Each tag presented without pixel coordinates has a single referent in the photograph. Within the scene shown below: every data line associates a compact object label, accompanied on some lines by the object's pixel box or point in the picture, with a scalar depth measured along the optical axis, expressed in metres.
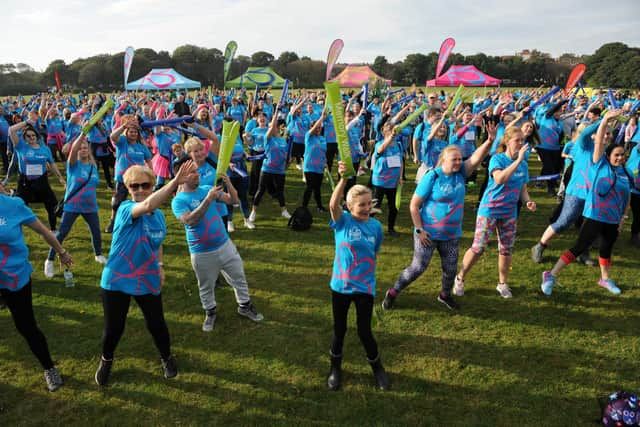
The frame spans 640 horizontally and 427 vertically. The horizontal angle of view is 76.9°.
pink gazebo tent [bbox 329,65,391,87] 34.56
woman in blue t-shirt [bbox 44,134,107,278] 5.95
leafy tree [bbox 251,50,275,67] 84.19
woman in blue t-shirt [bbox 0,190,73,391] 3.38
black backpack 8.28
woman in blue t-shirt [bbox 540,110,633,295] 5.11
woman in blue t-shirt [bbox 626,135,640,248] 6.94
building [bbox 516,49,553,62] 61.72
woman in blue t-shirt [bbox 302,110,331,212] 8.35
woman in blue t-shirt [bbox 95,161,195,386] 3.42
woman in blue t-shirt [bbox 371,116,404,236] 7.50
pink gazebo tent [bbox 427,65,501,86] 30.25
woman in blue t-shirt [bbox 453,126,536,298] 5.11
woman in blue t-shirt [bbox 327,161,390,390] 3.51
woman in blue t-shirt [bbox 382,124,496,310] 4.57
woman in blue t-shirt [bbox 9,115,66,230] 6.83
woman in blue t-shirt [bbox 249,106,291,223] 8.35
